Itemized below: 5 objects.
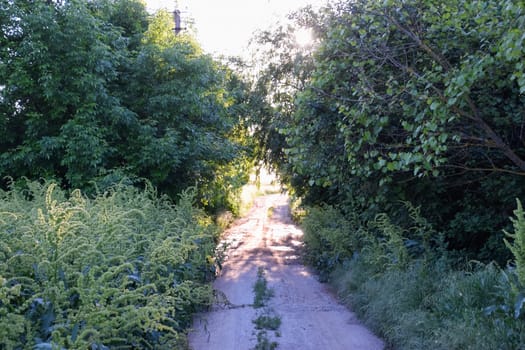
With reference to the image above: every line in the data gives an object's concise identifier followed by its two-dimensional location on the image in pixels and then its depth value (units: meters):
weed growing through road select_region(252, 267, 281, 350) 6.42
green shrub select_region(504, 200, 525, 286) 4.63
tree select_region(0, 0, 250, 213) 10.83
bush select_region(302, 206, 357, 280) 10.87
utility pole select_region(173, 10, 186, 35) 16.16
